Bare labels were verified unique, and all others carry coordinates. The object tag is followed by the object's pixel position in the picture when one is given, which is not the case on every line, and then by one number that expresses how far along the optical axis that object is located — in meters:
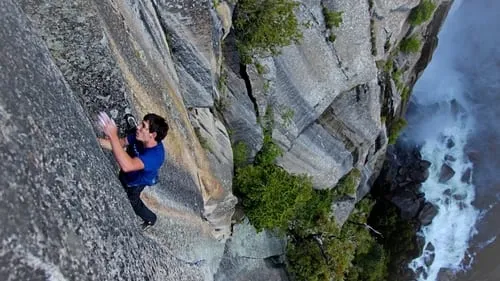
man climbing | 5.54
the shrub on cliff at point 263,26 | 11.51
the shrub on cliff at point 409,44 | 17.84
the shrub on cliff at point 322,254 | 15.29
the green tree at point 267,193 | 12.66
